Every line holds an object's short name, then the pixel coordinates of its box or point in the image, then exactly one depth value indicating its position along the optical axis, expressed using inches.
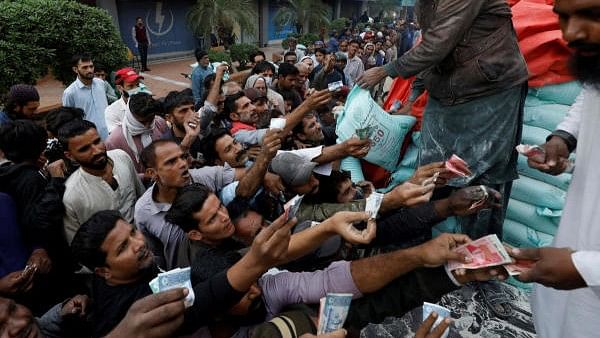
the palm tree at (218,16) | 541.3
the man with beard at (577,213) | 50.7
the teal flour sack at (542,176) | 114.2
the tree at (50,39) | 226.2
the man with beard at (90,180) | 97.8
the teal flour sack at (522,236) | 116.8
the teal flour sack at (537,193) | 114.8
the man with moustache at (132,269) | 60.1
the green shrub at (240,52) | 544.7
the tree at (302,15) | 755.4
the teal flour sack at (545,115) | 116.2
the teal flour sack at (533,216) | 115.6
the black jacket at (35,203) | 92.4
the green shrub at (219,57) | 479.0
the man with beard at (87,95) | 188.4
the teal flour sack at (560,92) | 114.4
